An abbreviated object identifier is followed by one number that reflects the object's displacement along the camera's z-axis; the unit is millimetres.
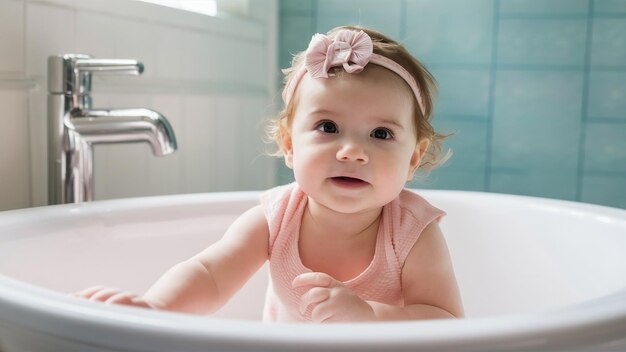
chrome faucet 1232
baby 981
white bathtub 516
